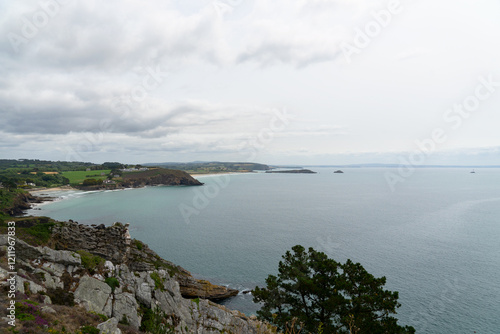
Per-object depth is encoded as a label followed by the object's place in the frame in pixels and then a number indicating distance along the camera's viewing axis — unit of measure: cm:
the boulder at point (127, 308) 1825
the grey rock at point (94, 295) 1739
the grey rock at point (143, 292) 2138
